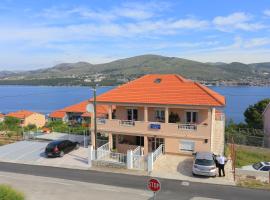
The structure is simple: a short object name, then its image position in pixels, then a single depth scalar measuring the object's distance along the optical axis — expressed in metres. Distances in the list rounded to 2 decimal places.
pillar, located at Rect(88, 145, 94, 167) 15.97
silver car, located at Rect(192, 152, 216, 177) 13.88
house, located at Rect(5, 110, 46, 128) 45.87
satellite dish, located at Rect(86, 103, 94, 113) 17.76
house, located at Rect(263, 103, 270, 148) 28.03
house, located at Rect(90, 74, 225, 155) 17.03
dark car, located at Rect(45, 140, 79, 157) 17.34
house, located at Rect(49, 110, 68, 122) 46.40
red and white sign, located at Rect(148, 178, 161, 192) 7.56
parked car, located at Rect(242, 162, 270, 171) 15.27
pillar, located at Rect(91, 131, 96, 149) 18.75
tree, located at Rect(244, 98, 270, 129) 32.51
